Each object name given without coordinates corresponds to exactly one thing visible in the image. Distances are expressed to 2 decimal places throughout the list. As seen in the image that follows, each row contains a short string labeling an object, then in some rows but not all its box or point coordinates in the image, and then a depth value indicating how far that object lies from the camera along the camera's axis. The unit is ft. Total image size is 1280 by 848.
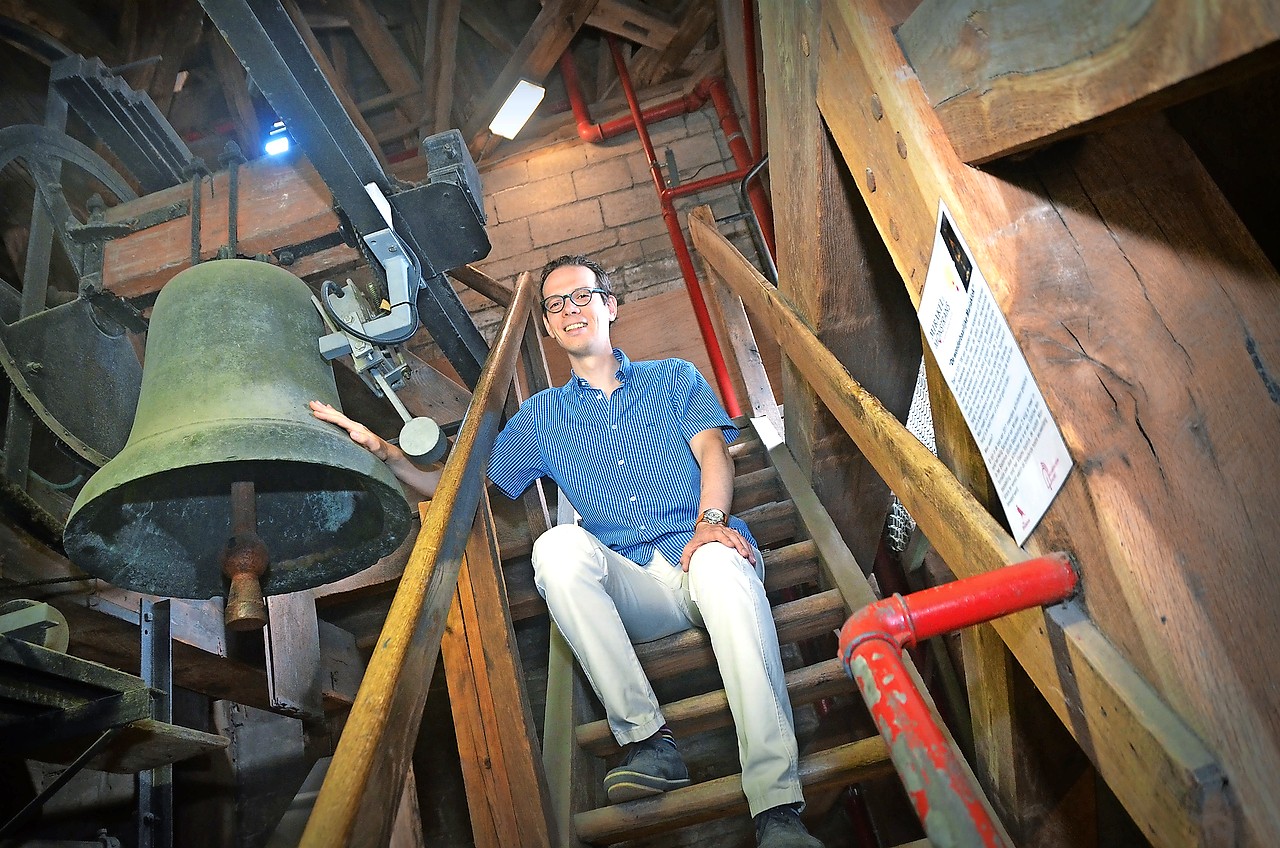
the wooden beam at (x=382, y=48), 18.33
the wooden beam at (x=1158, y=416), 2.68
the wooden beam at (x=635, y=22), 17.46
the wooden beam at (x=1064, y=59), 2.27
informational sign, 3.41
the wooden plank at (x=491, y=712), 6.00
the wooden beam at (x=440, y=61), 17.72
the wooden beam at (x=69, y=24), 13.85
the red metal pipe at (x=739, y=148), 15.40
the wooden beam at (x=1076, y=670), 2.73
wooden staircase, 6.17
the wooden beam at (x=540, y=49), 16.94
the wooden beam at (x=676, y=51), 17.61
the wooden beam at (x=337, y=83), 14.35
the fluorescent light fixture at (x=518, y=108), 16.81
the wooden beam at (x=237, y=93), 18.03
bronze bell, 5.32
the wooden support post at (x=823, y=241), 5.96
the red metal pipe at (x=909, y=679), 2.54
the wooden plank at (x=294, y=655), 9.41
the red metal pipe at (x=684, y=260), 14.00
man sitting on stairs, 6.11
